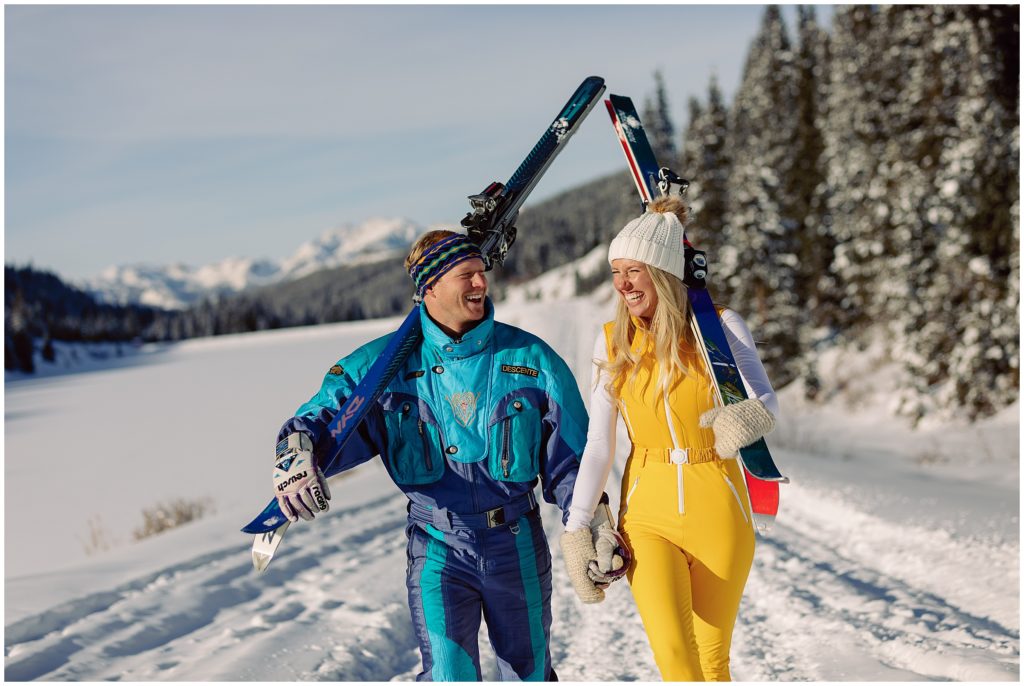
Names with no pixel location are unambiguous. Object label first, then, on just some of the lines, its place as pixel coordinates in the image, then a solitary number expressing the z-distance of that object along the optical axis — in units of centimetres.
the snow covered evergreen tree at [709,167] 3055
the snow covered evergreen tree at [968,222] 1559
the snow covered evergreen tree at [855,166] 2234
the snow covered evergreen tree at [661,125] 3562
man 336
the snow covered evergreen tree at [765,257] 2656
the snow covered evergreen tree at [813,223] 2774
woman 319
